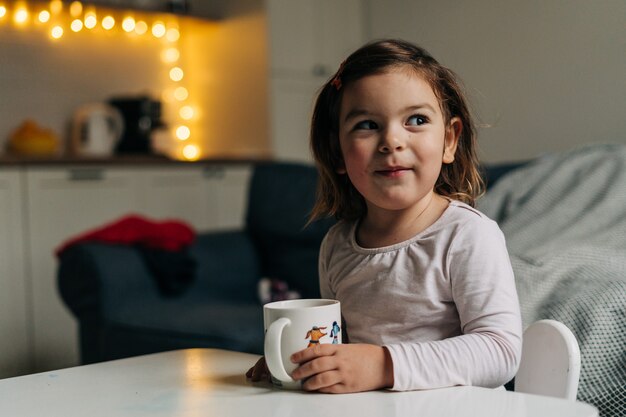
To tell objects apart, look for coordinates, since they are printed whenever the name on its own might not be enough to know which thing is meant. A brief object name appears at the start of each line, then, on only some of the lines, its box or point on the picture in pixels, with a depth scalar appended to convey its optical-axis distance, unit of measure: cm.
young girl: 86
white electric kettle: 424
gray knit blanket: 157
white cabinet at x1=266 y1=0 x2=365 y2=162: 472
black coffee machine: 438
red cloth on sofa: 282
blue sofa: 246
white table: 77
